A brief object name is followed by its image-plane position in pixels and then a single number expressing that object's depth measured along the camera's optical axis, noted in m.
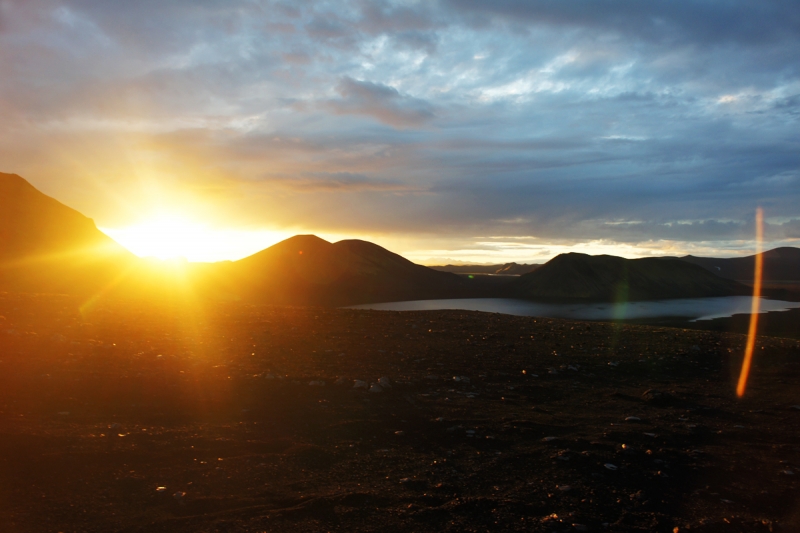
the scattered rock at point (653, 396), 10.22
